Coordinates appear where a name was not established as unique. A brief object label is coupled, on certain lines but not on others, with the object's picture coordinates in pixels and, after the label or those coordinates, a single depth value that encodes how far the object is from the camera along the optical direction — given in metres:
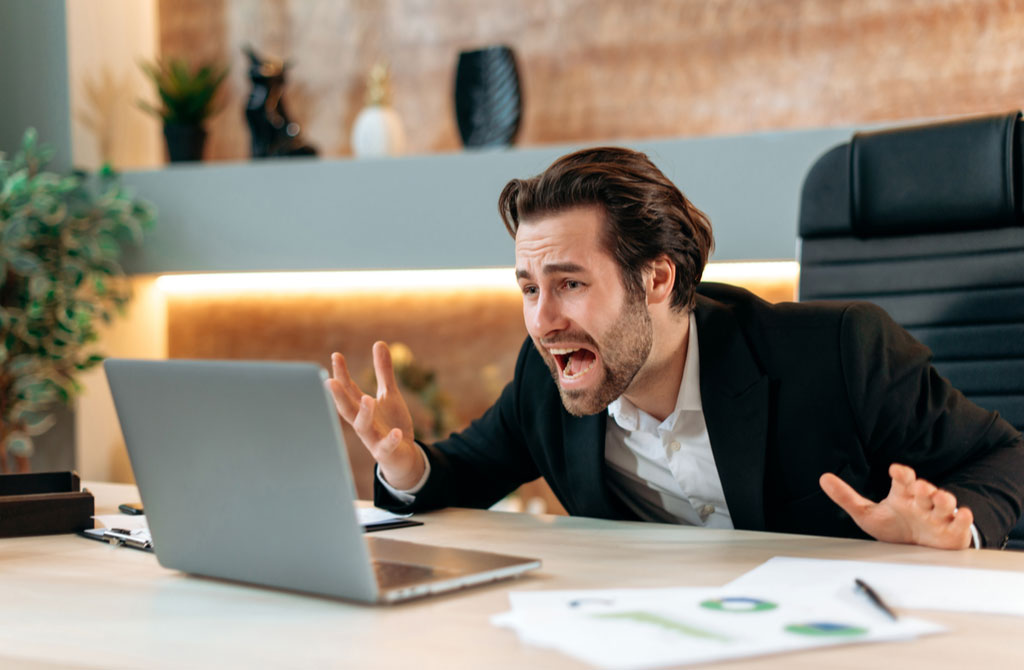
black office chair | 1.70
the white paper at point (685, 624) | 0.76
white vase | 3.06
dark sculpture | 3.17
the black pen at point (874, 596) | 0.85
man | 1.42
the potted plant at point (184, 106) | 3.27
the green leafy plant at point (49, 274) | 2.90
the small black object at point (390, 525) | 1.30
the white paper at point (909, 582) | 0.89
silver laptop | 0.88
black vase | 2.95
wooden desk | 0.78
